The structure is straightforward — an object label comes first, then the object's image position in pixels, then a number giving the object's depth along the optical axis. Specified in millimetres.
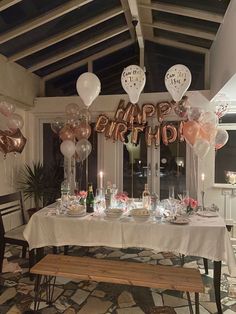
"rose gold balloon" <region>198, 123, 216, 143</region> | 3676
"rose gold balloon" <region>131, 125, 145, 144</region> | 4734
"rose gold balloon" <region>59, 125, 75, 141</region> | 4398
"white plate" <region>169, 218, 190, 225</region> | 2400
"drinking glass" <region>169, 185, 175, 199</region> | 2865
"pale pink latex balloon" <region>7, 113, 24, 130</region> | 3932
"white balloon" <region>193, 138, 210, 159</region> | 3641
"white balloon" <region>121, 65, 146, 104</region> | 3073
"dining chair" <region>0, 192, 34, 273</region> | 2878
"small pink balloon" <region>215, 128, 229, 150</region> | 4016
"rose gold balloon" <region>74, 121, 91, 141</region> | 4391
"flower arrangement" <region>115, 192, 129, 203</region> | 2918
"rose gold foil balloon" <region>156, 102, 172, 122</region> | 4617
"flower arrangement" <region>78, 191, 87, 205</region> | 2959
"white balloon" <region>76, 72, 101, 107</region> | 3306
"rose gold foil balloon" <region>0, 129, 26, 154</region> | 3797
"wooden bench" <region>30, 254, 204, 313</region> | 1982
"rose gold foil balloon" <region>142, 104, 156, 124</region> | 4660
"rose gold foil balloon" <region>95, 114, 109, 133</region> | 4844
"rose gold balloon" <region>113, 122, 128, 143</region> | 4742
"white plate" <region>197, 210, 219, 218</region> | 2643
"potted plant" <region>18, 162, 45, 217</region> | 4719
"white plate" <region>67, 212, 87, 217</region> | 2641
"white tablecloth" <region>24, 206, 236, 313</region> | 2301
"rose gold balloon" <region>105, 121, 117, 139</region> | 4812
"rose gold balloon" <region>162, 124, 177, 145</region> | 4555
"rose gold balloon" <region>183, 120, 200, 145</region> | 3730
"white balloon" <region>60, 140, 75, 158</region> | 4325
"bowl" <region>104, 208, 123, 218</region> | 2547
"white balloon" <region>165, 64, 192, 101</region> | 3117
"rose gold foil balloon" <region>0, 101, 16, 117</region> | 3762
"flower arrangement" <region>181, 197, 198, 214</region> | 2726
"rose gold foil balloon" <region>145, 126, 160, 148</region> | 4750
